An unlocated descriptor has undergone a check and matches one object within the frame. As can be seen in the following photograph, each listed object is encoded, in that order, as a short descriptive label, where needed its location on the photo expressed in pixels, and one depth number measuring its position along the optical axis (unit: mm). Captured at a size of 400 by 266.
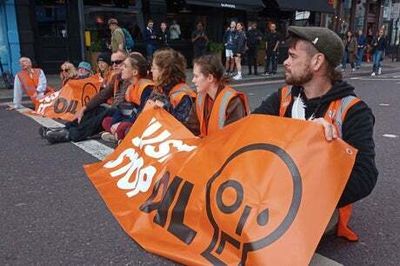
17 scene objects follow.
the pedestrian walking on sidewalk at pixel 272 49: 15023
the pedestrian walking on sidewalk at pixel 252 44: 14859
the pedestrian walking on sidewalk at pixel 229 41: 13922
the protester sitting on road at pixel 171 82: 4410
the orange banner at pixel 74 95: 7309
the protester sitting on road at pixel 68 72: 8009
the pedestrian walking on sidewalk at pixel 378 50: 16281
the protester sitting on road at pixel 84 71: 7834
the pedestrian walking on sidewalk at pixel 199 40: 14648
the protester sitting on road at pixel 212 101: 3684
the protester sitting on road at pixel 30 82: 8273
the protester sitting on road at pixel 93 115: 5664
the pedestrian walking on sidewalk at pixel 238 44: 13891
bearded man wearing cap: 2537
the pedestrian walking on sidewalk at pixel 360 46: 19175
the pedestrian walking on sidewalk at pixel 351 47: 18139
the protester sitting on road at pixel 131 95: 5168
